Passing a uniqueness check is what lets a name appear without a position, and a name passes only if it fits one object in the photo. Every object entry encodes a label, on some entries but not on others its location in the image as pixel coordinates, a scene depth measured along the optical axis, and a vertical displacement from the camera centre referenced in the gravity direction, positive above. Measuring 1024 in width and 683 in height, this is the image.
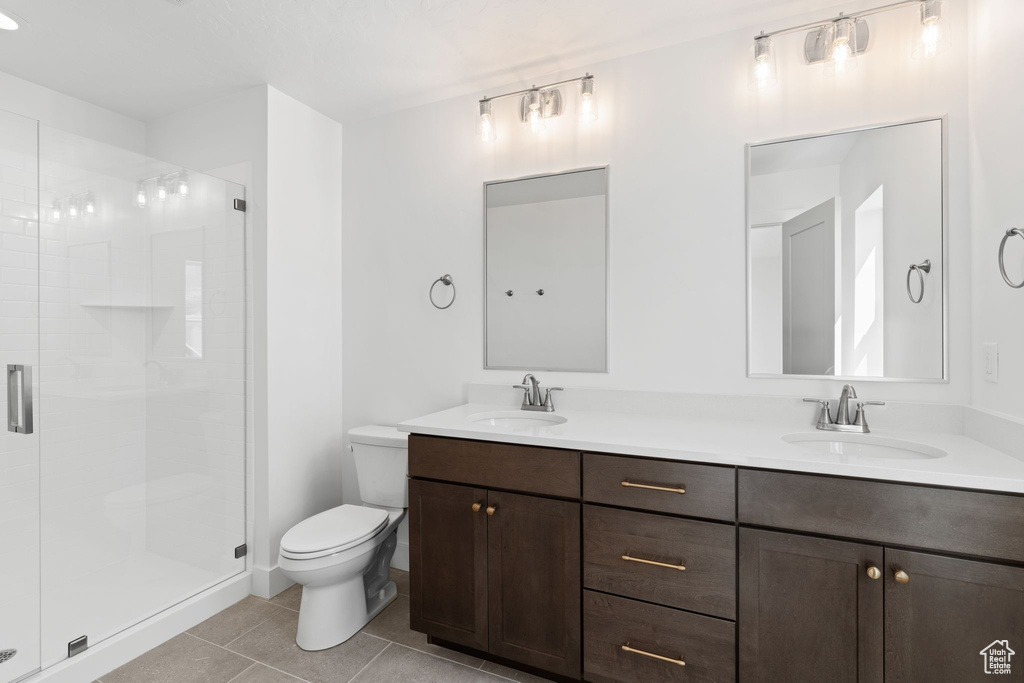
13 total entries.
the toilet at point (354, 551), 1.88 -0.84
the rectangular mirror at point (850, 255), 1.66 +0.31
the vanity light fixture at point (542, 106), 2.08 +1.05
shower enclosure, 1.68 -0.20
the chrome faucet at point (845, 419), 1.65 -0.27
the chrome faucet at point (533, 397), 2.16 -0.25
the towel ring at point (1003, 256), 1.28 +0.25
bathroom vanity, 1.19 -0.65
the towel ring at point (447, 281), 2.45 +0.31
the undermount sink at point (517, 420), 2.05 -0.34
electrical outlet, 1.46 -0.07
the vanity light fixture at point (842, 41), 1.58 +1.04
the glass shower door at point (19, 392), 1.63 -0.17
